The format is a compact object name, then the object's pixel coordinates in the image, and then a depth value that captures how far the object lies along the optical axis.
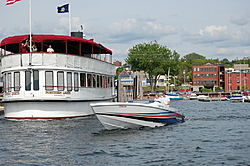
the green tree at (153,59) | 108.44
